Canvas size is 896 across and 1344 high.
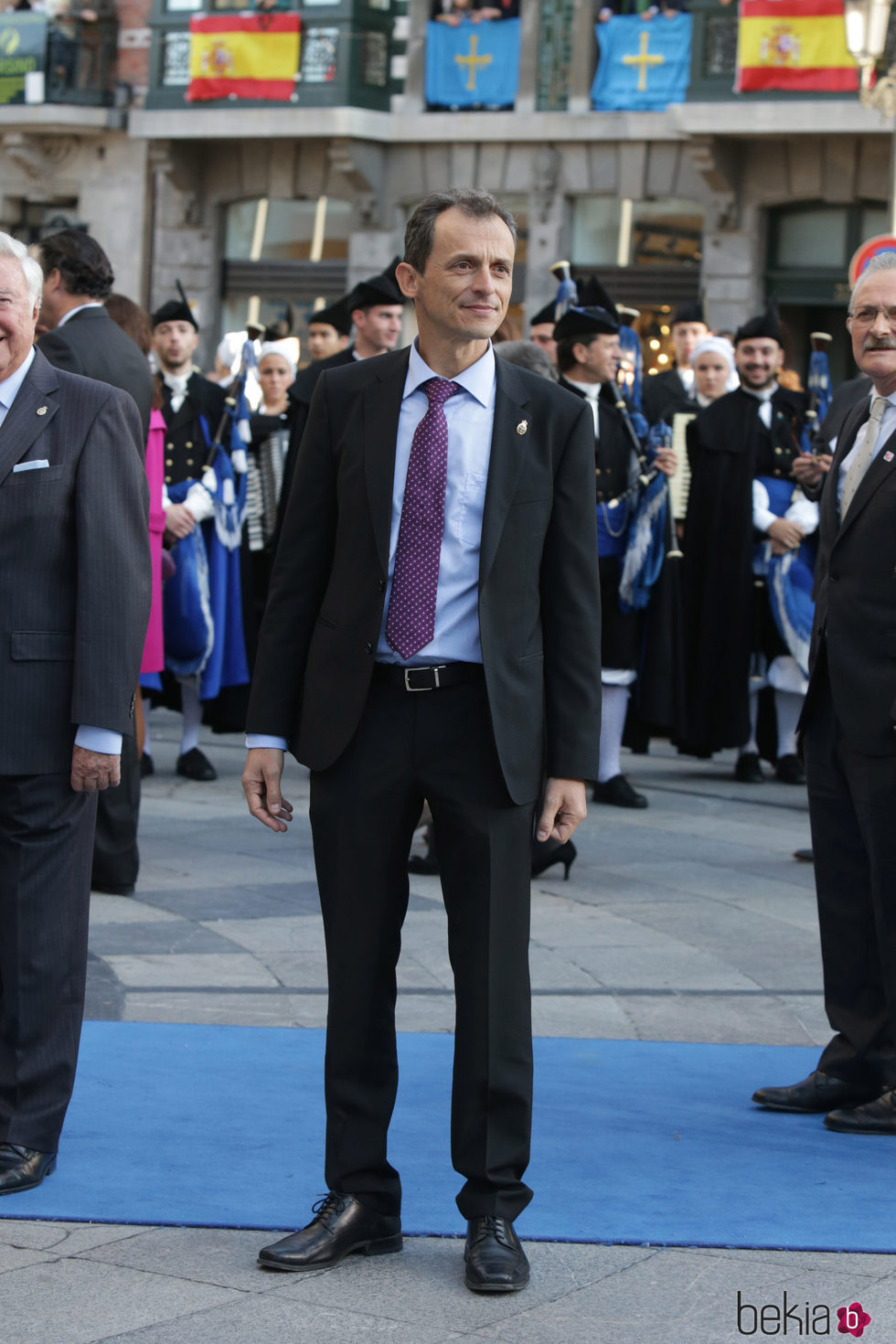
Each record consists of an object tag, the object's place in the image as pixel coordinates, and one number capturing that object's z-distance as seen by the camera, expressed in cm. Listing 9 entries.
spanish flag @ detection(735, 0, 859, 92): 3802
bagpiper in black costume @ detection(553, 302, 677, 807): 1539
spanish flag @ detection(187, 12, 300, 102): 4493
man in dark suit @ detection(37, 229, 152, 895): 1167
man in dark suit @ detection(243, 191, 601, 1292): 691
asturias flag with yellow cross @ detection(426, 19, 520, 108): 4316
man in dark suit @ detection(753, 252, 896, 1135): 864
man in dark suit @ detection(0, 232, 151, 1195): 772
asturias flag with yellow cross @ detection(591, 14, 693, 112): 4124
